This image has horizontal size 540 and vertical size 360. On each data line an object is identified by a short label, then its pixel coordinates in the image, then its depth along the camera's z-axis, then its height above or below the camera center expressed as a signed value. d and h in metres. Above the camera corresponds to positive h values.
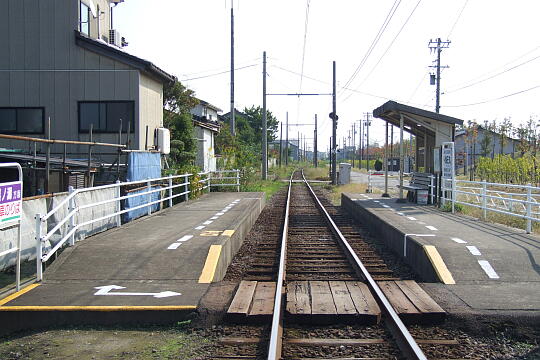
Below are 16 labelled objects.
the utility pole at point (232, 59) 31.94 +6.20
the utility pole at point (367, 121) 98.12 +8.01
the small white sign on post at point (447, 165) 17.42 +0.02
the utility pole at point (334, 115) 38.84 +3.60
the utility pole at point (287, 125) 74.41 +5.45
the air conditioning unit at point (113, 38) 25.73 +5.97
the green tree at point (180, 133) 28.15 +1.67
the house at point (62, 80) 20.62 +3.19
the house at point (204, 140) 35.81 +1.74
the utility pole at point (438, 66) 45.22 +8.97
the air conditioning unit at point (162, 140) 20.56 +0.91
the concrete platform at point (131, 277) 6.46 -1.67
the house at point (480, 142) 53.01 +2.70
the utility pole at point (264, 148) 39.75 +1.22
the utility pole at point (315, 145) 71.25 +2.86
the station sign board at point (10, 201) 6.92 -0.50
